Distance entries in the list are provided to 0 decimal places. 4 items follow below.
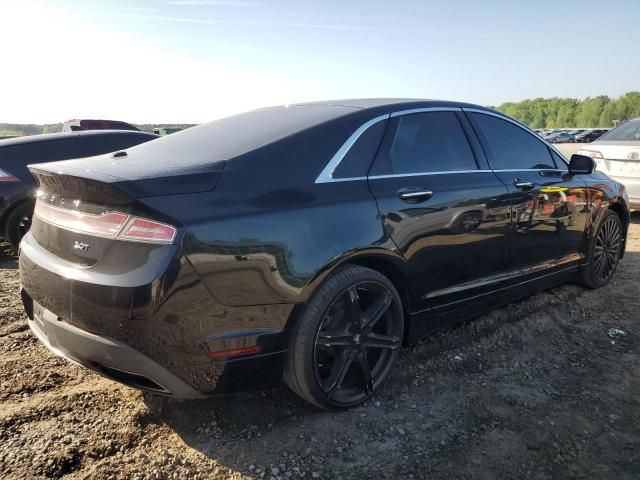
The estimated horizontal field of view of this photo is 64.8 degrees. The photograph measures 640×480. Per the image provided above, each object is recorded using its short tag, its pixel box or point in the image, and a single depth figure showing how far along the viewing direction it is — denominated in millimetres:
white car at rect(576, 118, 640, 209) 6918
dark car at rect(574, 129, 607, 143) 56759
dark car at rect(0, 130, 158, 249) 5508
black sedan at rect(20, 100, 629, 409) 2025
